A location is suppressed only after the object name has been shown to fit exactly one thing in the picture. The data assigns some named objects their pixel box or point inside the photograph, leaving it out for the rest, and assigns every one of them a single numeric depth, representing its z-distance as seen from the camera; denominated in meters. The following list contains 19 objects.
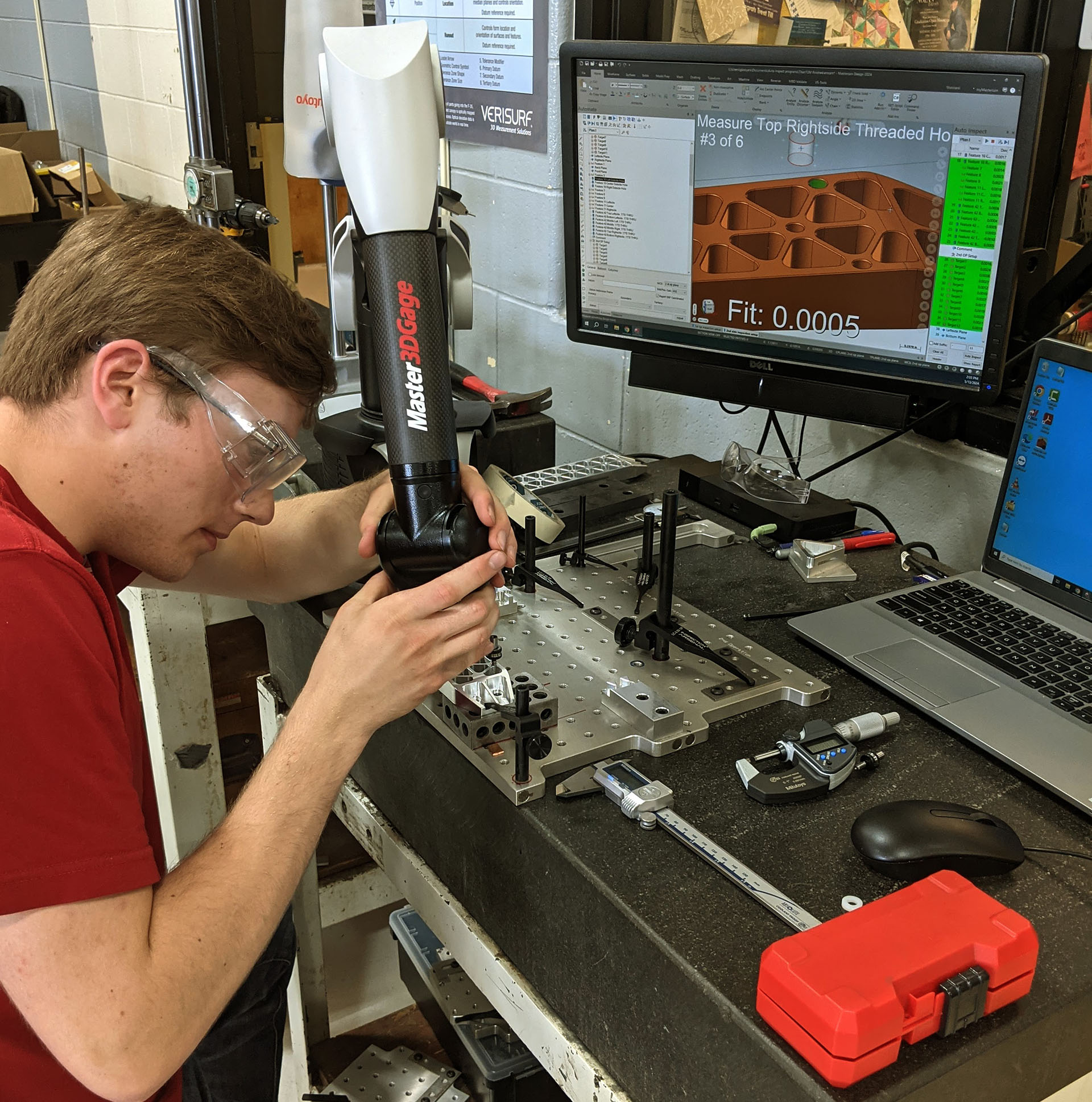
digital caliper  0.69
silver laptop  0.88
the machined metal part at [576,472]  1.33
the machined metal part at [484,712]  0.83
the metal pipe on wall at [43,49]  3.58
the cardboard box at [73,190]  2.81
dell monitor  0.99
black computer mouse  0.71
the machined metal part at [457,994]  1.40
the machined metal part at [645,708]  0.85
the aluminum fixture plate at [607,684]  0.84
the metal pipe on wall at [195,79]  2.11
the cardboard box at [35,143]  3.13
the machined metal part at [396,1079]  1.42
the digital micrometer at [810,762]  0.80
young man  0.64
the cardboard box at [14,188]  2.62
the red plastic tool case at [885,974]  0.56
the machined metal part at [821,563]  1.15
